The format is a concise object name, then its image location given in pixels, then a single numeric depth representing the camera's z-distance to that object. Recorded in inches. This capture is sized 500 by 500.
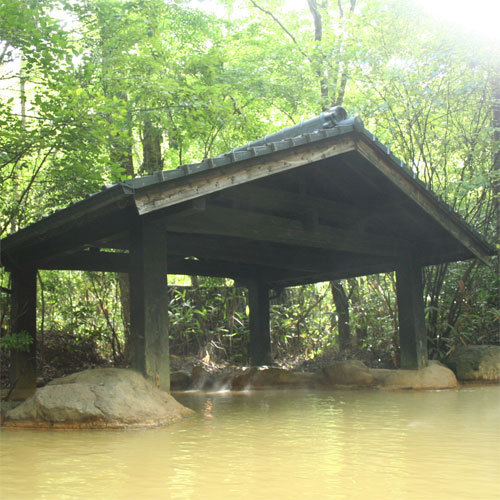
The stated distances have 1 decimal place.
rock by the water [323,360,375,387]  354.9
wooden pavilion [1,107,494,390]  220.8
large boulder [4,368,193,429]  195.0
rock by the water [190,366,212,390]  404.5
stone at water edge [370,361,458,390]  329.1
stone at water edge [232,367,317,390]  377.4
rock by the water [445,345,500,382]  355.3
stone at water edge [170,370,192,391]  404.2
